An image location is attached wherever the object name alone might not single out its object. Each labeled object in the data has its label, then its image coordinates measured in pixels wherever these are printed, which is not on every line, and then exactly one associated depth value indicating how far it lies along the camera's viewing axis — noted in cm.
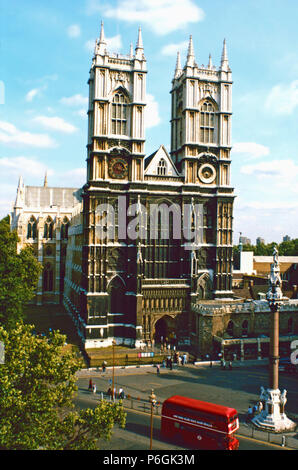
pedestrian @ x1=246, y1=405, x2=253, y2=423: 3207
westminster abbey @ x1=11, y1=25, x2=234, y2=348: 5194
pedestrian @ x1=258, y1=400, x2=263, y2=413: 3198
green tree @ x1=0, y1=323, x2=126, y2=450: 1855
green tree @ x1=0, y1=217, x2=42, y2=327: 4306
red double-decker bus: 2570
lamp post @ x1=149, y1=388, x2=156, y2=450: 2419
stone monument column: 3092
